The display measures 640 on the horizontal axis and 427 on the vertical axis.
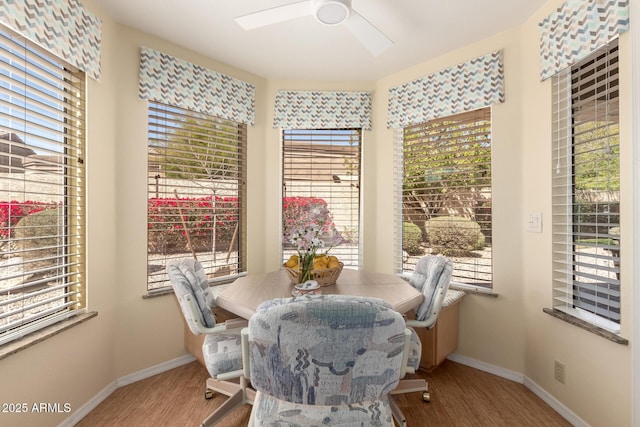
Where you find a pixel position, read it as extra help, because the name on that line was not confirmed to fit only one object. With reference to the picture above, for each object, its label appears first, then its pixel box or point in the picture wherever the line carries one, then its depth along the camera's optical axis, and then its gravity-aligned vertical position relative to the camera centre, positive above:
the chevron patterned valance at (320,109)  3.10 +0.97
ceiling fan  1.68 +1.03
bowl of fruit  2.06 -0.34
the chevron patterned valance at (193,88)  2.36 +0.99
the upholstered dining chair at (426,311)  1.82 -0.55
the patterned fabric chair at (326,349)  0.94 -0.39
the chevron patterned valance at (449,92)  2.40 +0.96
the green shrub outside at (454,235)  2.59 -0.17
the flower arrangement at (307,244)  2.04 -0.18
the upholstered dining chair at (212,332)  1.69 -0.60
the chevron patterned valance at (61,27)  1.53 +0.95
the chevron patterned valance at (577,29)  1.60 +0.97
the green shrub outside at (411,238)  2.93 -0.21
